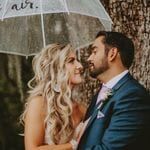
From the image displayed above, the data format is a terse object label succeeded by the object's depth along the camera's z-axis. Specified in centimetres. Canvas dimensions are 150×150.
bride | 462
